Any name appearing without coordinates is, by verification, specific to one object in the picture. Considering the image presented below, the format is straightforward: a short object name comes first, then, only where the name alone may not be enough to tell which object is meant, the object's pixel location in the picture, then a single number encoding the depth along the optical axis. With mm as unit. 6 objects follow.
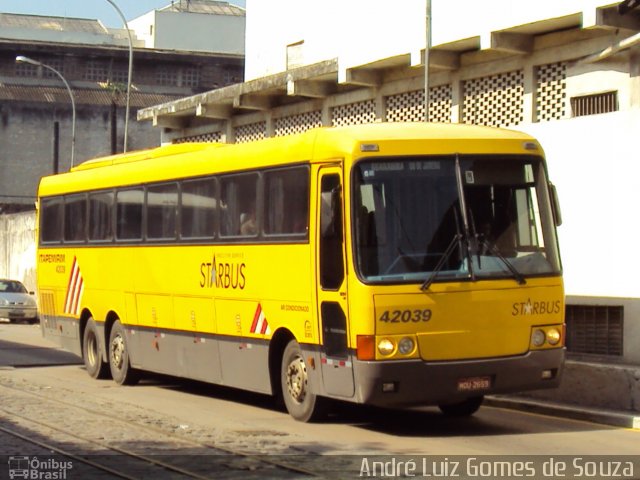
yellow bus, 12320
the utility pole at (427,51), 17812
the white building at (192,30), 69812
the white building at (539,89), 15570
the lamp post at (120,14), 33225
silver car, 36938
